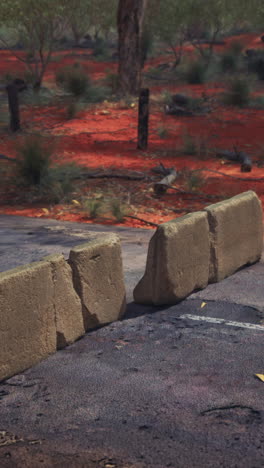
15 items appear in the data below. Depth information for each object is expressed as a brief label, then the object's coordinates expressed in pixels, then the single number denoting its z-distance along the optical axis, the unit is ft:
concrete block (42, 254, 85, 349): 16.43
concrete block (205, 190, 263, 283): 21.75
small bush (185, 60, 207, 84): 82.84
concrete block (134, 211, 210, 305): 19.21
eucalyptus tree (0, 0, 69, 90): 63.98
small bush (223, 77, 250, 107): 67.05
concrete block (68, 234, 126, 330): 17.35
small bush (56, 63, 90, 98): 70.28
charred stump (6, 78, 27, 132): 51.11
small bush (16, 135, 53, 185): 38.96
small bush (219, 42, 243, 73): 92.43
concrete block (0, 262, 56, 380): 14.98
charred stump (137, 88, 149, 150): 46.75
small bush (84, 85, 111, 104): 69.56
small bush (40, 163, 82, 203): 37.35
